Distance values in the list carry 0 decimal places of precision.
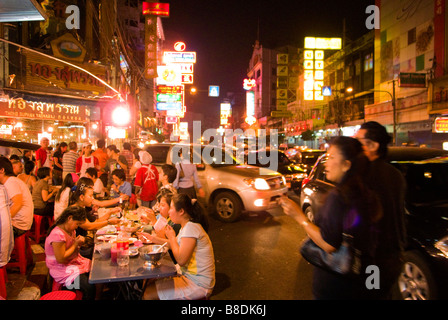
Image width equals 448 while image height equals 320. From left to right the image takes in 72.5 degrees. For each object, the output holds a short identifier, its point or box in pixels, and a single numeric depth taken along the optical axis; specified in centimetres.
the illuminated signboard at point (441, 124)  1549
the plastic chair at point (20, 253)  458
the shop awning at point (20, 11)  321
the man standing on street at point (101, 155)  993
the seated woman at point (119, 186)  628
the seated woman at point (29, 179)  655
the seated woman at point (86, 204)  462
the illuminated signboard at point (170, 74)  2012
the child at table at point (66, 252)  346
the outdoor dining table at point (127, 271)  291
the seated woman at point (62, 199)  495
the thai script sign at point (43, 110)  964
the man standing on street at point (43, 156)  985
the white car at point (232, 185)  778
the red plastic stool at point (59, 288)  342
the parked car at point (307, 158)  1306
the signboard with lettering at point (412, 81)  1772
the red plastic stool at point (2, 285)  345
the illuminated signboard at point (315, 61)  2497
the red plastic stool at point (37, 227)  600
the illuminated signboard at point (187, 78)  2305
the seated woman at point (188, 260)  312
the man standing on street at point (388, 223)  210
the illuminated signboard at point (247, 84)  4709
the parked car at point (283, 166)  1161
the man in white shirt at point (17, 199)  417
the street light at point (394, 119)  1998
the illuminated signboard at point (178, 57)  2155
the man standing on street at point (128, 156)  896
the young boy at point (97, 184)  609
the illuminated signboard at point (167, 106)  2211
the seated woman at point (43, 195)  585
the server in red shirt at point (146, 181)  665
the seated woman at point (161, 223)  372
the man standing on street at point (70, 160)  907
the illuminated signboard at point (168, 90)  2247
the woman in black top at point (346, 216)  204
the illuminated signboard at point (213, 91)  2770
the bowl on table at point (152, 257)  317
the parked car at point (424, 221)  319
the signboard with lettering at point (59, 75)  1004
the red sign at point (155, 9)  1643
